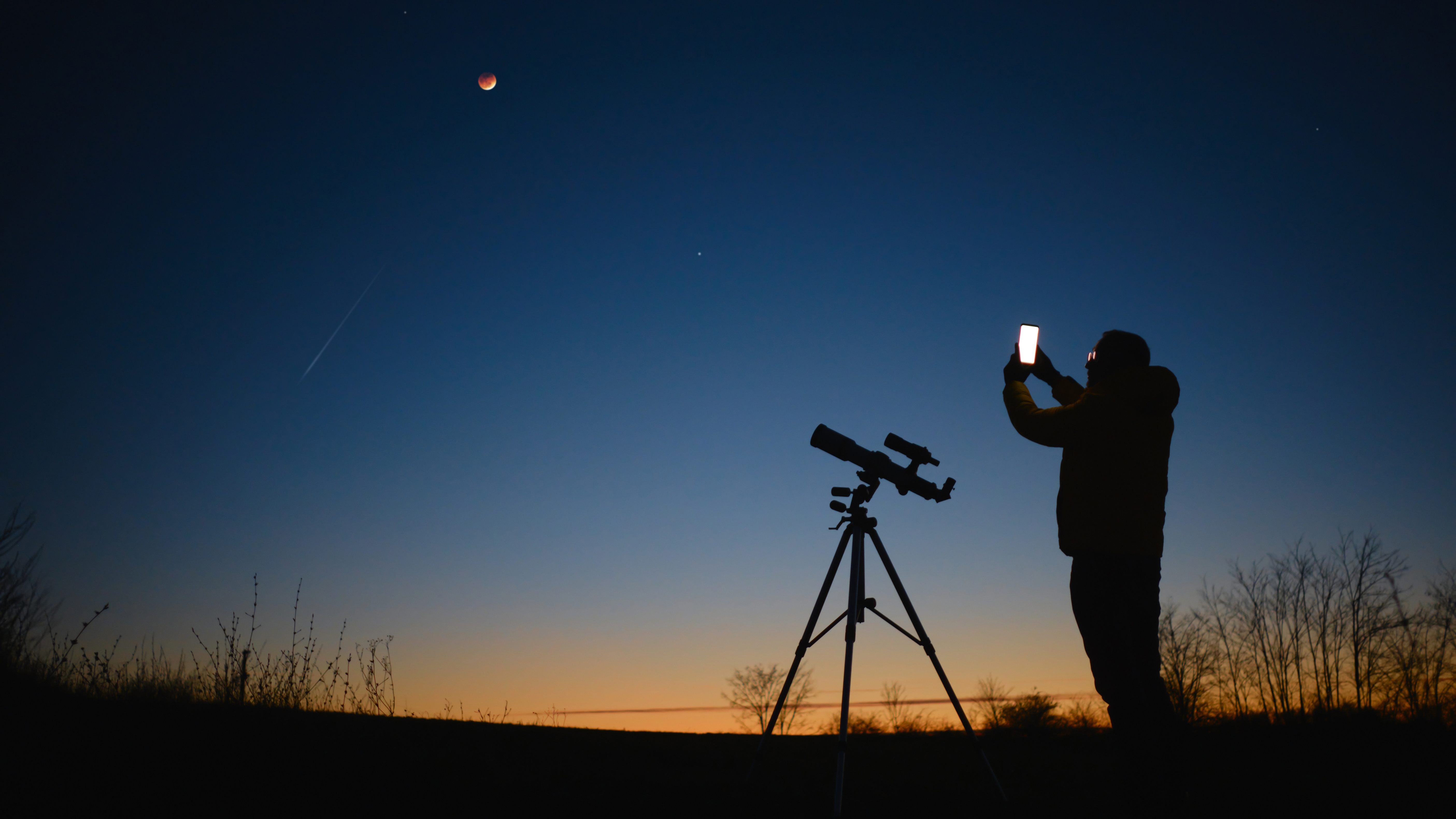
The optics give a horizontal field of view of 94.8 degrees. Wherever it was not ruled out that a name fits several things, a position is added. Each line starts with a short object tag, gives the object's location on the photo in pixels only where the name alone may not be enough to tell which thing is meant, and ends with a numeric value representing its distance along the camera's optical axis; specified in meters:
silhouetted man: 2.57
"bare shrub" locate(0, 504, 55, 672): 7.13
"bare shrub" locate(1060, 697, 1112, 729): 11.48
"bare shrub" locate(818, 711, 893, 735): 10.19
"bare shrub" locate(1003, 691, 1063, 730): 15.42
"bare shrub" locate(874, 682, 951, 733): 12.19
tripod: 3.52
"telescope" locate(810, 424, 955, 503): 3.70
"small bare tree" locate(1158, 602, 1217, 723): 14.38
